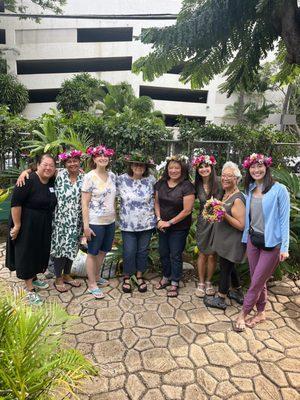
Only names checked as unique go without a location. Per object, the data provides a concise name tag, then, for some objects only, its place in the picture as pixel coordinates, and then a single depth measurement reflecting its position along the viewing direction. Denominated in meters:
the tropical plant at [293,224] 4.76
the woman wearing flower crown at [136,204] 4.10
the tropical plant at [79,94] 22.72
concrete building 25.91
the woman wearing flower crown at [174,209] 4.00
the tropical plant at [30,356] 1.83
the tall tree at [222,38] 3.46
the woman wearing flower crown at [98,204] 3.91
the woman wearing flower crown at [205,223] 3.89
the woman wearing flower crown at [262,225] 3.22
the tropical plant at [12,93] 21.78
